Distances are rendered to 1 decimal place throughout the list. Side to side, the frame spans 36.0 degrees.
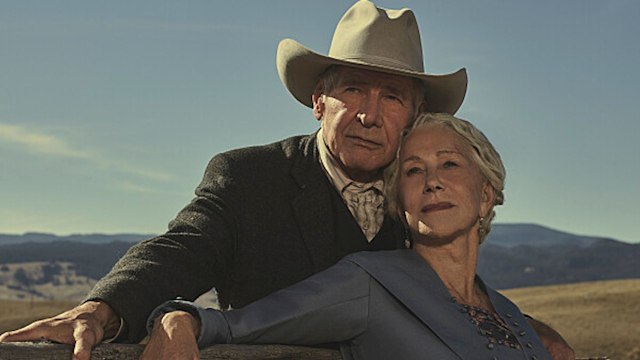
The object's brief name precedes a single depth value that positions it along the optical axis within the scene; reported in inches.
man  137.4
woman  110.9
